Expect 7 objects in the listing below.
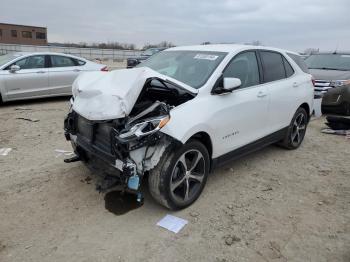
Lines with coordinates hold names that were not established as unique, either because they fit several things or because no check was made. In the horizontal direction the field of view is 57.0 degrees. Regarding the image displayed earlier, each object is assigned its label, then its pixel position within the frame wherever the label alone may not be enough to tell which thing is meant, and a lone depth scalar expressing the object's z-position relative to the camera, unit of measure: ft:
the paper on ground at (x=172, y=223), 10.90
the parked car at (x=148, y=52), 76.15
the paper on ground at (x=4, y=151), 17.08
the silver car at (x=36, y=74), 28.22
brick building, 209.67
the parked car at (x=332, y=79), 28.17
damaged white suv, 10.60
